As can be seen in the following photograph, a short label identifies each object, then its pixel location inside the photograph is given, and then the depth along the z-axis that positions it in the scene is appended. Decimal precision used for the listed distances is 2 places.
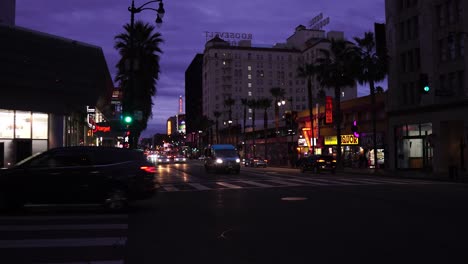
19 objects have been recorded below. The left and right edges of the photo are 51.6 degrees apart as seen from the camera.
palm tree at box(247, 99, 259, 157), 89.64
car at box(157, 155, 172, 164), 74.25
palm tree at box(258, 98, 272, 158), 88.56
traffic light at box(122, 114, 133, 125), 25.97
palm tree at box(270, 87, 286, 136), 76.06
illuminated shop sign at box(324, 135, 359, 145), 55.82
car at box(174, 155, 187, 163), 78.17
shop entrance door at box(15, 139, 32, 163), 30.61
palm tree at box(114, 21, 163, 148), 41.41
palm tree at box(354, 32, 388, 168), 43.78
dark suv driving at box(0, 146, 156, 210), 12.55
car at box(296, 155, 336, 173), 39.91
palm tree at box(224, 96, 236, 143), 111.81
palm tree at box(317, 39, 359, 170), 47.69
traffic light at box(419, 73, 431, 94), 25.55
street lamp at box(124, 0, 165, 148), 25.03
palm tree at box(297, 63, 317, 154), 53.69
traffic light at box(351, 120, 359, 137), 41.62
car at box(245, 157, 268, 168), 61.19
